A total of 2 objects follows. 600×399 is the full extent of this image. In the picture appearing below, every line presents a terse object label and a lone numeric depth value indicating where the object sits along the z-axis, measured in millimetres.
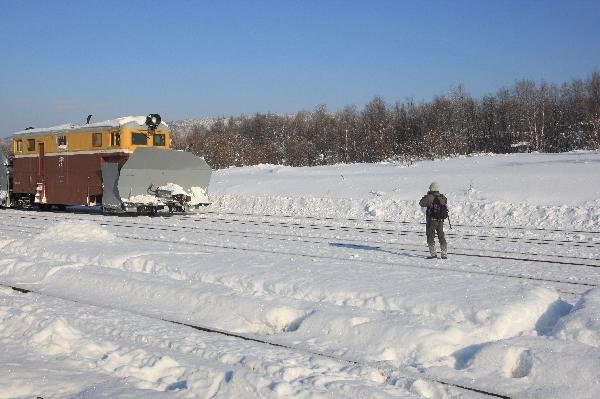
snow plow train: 21484
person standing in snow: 12070
